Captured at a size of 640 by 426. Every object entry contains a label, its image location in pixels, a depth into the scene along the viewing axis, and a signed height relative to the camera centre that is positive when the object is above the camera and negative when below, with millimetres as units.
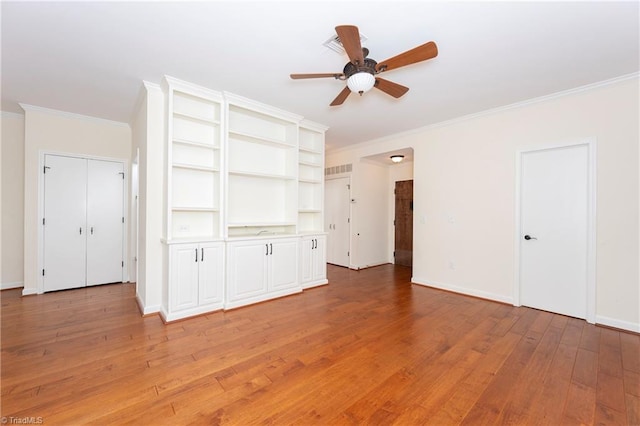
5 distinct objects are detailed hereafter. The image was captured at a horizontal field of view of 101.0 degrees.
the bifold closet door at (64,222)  4152 -190
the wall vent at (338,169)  6027 +1021
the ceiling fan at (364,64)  1923 +1254
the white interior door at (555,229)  3234 -199
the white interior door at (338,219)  6070 -163
